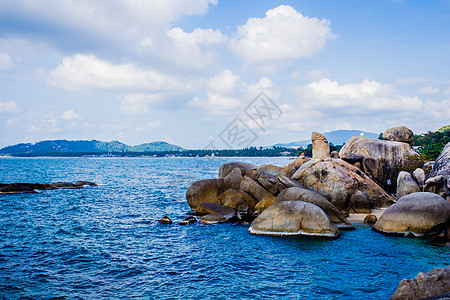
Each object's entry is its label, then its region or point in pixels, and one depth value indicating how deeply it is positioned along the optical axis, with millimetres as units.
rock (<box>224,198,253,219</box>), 22625
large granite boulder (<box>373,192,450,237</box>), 16719
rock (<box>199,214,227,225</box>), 21131
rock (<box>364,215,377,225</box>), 20300
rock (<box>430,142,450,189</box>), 22412
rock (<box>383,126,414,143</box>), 31969
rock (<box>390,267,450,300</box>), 7980
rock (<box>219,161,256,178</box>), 29122
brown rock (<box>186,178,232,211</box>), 25136
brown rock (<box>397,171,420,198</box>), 23672
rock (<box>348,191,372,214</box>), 22970
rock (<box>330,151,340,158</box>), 32656
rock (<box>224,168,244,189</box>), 25531
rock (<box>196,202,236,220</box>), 21922
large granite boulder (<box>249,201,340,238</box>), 17016
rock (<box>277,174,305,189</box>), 23172
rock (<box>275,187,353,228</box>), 19344
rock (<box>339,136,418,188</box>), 30062
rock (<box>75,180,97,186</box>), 46731
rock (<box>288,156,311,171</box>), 32219
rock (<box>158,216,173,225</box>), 21953
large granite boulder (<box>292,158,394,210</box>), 23234
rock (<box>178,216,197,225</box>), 21375
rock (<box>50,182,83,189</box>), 43816
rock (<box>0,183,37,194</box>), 36581
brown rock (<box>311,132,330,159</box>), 32406
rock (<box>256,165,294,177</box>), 26375
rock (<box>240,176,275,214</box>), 22578
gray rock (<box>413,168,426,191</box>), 24548
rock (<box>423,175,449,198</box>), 20784
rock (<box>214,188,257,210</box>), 23297
